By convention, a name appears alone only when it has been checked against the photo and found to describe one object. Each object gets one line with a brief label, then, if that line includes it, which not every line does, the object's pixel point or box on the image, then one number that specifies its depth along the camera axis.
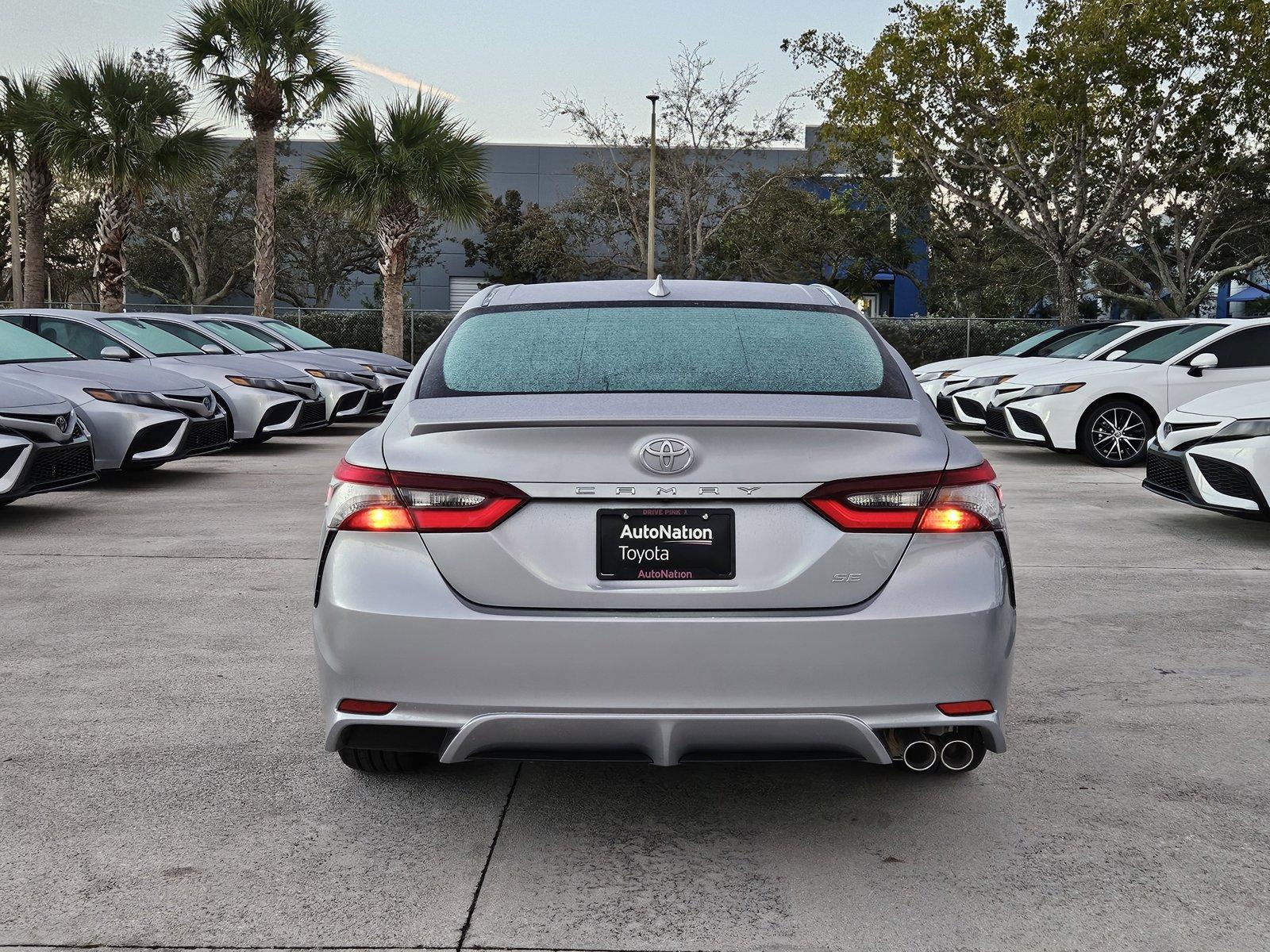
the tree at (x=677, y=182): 41.25
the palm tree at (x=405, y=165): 25.30
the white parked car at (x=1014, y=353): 17.61
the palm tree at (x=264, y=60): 24.64
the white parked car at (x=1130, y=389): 12.95
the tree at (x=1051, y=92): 25.59
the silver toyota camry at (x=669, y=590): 3.12
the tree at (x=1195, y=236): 31.81
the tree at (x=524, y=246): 43.94
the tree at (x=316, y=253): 47.50
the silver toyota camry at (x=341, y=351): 18.36
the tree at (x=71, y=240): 47.31
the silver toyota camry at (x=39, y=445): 8.66
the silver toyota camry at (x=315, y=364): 15.91
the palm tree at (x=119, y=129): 23.75
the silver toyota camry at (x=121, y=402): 10.75
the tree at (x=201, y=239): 45.97
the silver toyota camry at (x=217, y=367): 12.75
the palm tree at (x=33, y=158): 24.70
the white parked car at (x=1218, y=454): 8.21
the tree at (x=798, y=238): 41.28
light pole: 36.78
